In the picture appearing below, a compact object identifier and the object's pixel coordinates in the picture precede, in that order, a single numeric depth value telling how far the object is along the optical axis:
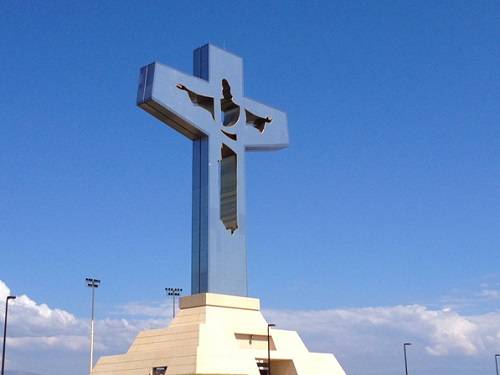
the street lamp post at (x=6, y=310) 47.76
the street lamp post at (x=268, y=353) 55.00
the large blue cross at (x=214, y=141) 58.38
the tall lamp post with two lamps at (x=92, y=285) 67.65
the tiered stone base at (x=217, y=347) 51.84
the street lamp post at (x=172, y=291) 77.69
